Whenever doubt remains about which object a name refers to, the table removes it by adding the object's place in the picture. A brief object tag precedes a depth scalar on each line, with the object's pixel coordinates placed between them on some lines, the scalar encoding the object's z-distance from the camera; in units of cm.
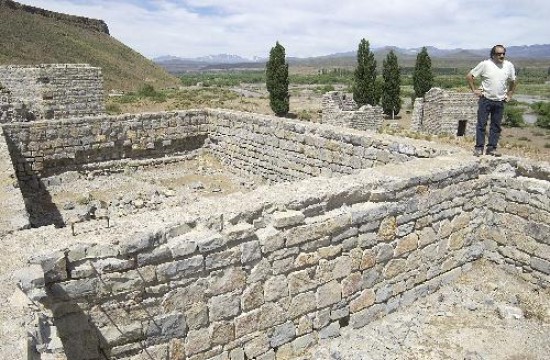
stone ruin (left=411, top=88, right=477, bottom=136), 2494
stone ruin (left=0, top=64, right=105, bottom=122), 1466
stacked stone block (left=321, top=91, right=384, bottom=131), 2130
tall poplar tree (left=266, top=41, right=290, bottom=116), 3756
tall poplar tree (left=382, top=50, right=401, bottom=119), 3975
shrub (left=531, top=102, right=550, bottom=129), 3527
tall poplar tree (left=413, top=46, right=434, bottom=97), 4231
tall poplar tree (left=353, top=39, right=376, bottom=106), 3897
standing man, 685
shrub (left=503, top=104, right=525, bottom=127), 3488
